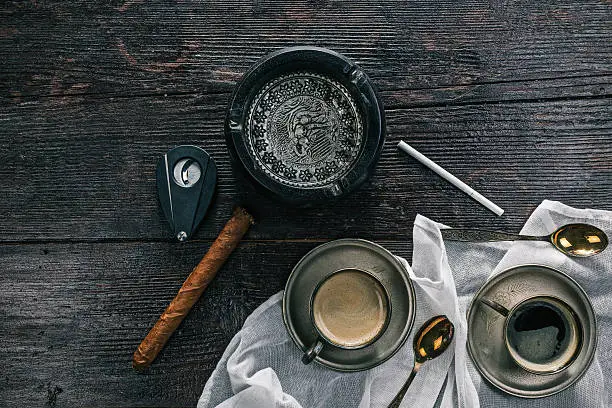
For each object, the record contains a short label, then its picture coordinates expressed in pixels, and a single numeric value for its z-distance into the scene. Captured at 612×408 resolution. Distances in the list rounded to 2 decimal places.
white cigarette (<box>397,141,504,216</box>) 1.14
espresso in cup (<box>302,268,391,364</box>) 1.08
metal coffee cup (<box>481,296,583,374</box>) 1.08
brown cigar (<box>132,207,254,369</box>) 1.11
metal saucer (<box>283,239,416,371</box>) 1.08
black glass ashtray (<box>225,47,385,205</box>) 1.01
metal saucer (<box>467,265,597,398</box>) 1.09
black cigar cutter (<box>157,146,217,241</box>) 1.14
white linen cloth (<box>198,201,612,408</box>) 1.12
